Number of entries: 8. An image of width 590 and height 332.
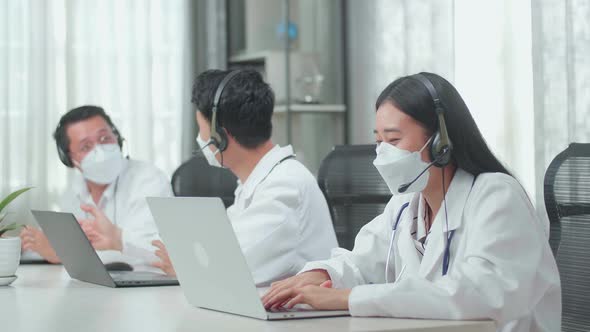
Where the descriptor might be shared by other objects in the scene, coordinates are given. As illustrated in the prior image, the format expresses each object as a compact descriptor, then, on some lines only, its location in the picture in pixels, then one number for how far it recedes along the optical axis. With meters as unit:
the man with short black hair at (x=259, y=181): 2.21
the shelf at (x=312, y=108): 4.25
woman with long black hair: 1.48
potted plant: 2.12
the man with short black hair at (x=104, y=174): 3.05
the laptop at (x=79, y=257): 2.06
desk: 1.41
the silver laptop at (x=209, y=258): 1.45
